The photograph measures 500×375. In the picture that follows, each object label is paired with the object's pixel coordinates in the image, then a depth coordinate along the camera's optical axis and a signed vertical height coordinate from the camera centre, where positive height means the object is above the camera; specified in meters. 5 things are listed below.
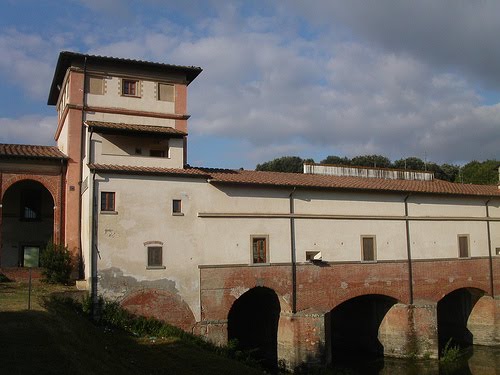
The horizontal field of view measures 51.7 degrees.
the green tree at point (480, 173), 68.12 +9.57
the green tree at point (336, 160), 79.60 +13.38
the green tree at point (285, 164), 78.88 +12.56
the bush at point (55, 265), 23.19 -0.62
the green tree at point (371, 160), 76.34 +12.42
